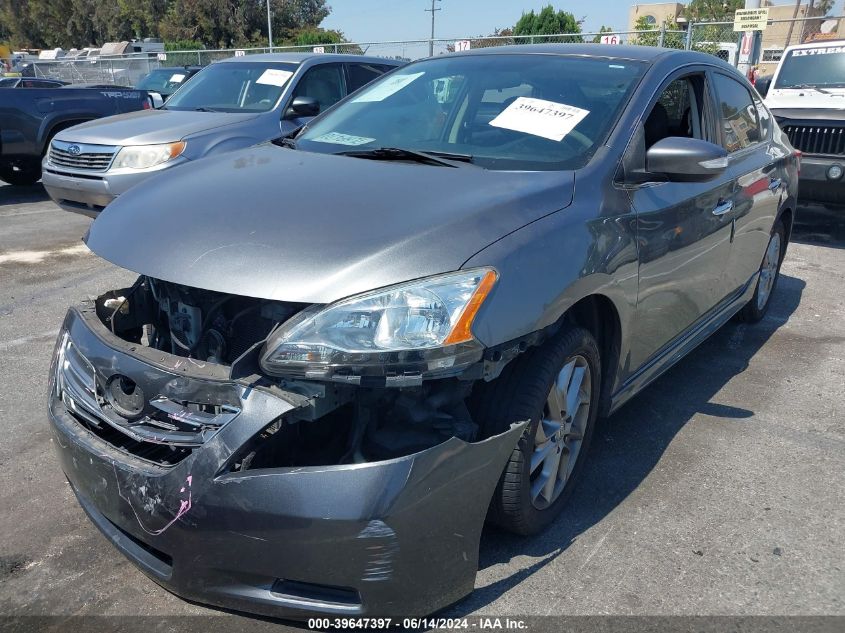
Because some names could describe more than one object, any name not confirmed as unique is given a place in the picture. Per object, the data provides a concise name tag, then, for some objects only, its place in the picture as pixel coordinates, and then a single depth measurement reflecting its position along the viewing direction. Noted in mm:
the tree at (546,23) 48312
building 24869
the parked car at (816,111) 7648
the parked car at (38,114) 9211
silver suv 6844
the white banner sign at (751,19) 13844
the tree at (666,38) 17306
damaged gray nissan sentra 2025
